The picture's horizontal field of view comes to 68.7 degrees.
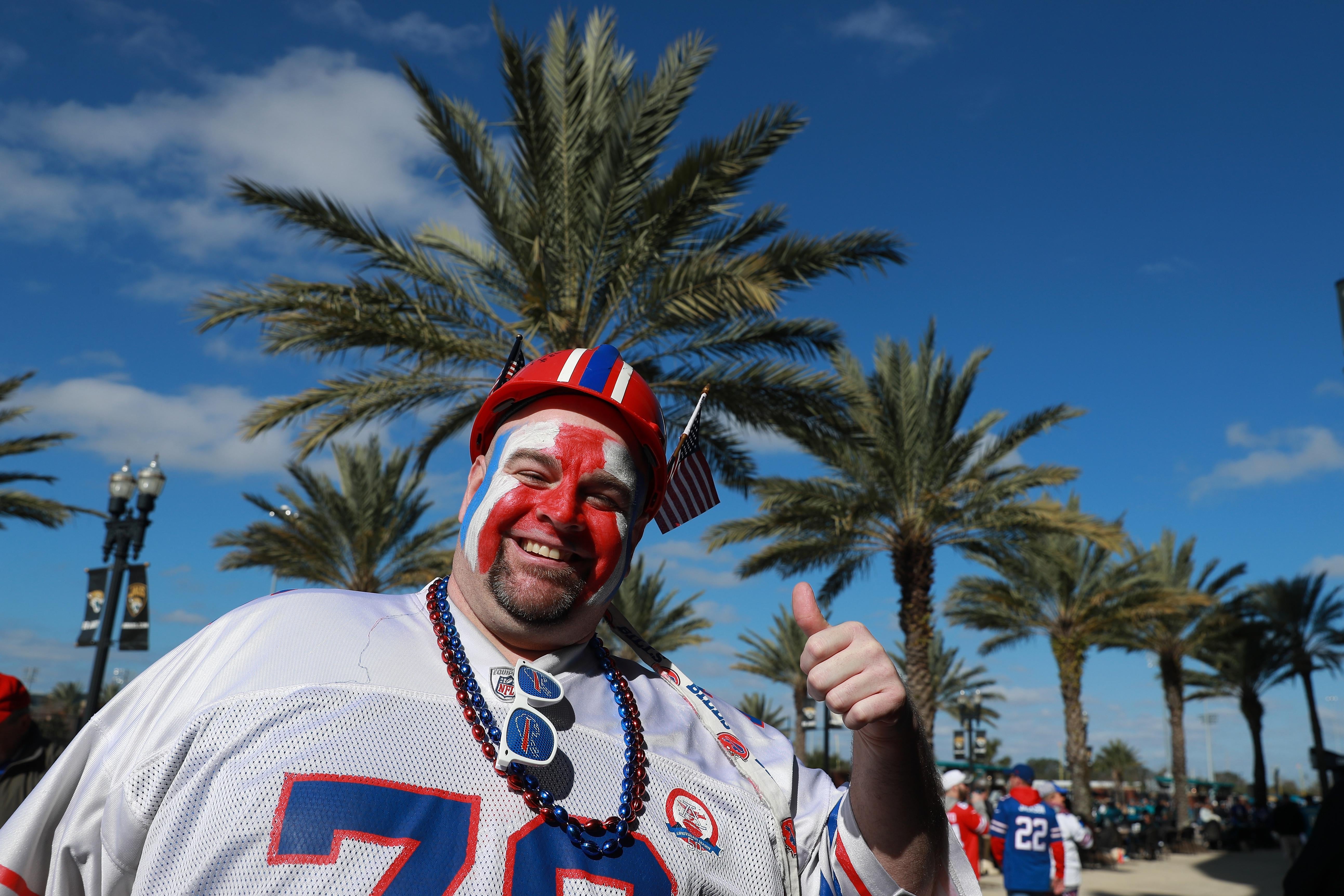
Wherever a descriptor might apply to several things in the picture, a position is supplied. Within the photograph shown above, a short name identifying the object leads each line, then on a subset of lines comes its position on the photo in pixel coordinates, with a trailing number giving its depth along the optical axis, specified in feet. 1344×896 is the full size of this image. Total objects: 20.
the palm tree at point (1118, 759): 195.93
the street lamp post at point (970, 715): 66.64
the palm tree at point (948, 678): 104.99
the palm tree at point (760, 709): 92.79
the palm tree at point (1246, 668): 90.27
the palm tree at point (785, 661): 91.97
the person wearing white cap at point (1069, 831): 28.55
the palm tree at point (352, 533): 53.36
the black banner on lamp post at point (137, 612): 36.50
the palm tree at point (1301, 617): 91.30
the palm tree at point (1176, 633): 81.00
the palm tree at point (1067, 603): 66.39
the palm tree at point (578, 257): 30.30
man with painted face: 5.34
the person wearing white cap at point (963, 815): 34.50
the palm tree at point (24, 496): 52.49
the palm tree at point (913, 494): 47.24
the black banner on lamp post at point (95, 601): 37.22
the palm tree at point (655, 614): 66.59
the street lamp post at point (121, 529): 37.93
